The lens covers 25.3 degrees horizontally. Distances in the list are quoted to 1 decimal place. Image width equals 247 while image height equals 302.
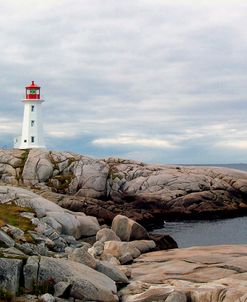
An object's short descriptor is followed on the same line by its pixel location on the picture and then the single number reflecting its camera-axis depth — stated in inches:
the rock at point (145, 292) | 975.6
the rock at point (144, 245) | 1469.0
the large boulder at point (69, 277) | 932.0
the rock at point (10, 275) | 906.1
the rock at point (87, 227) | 1691.6
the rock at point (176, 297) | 949.5
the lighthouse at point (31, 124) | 3516.2
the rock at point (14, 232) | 1187.3
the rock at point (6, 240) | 1063.6
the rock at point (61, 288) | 923.4
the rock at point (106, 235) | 1513.5
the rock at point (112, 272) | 1077.8
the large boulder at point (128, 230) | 1640.0
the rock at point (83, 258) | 1064.2
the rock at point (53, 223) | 1540.8
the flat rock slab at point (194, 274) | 982.7
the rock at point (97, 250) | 1346.1
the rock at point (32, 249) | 1085.8
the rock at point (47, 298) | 884.8
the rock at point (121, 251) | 1311.5
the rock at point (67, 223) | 1598.1
